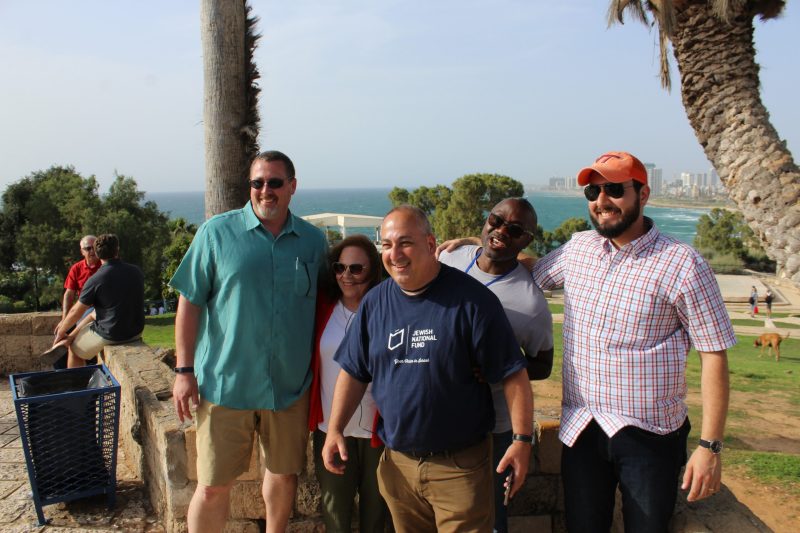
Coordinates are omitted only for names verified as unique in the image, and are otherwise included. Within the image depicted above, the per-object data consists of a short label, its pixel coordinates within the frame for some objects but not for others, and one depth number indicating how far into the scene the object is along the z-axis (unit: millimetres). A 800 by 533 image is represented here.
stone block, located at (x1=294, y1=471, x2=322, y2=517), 3719
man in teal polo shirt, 3162
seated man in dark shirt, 5953
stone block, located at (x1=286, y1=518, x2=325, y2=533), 3742
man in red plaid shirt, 2562
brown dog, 17281
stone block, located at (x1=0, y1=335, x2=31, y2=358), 8469
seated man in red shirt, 7375
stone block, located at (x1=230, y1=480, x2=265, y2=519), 3686
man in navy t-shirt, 2590
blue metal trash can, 4203
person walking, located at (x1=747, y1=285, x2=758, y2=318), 29738
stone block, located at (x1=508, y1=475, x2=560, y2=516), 3668
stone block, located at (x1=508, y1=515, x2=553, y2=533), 3689
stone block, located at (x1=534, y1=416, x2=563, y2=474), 3600
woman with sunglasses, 3170
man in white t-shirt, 2949
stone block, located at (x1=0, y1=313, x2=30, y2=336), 8461
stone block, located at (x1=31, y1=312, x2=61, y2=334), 8438
